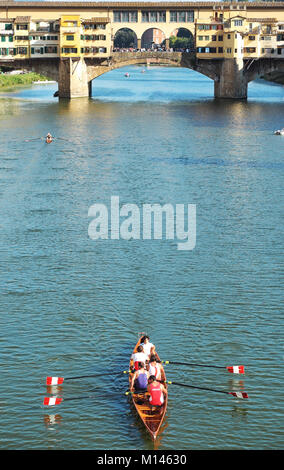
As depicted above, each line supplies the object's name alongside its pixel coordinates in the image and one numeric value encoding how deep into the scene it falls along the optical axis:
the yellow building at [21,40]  111.56
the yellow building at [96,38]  112.44
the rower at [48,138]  72.36
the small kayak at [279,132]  77.88
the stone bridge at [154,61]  111.00
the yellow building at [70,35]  109.88
